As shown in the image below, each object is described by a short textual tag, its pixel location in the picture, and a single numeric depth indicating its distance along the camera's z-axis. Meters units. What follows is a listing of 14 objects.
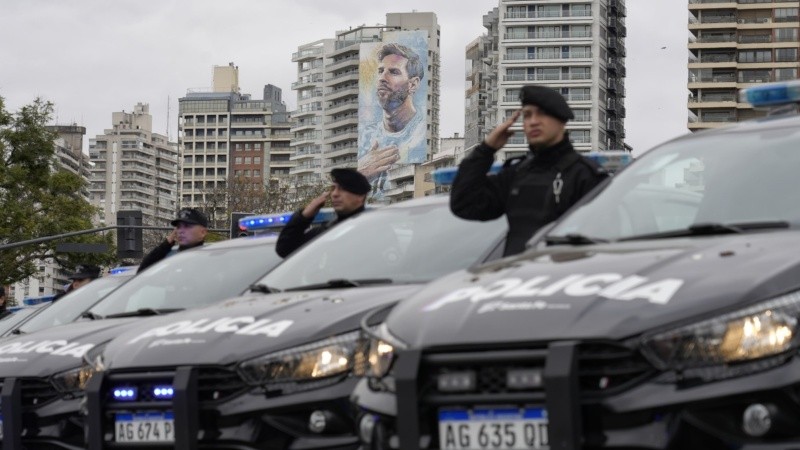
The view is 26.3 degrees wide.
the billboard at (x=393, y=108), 185.38
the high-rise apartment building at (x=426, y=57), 184.75
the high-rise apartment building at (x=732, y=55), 156.62
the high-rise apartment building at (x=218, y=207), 93.94
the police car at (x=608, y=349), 4.93
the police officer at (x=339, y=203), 9.73
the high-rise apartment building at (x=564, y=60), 162.75
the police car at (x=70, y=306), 11.95
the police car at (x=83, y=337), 8.91
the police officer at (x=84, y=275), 15.84
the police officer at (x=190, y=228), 11.71
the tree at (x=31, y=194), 63.12
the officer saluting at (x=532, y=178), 7.64
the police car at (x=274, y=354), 6.85
